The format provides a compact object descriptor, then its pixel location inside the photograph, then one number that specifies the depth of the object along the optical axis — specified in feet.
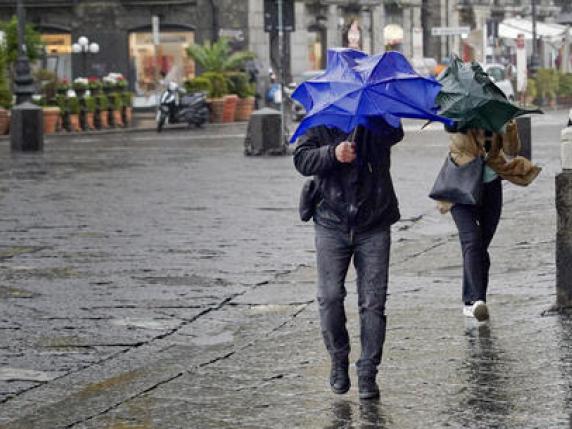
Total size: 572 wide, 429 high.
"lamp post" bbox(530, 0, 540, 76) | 217.56
